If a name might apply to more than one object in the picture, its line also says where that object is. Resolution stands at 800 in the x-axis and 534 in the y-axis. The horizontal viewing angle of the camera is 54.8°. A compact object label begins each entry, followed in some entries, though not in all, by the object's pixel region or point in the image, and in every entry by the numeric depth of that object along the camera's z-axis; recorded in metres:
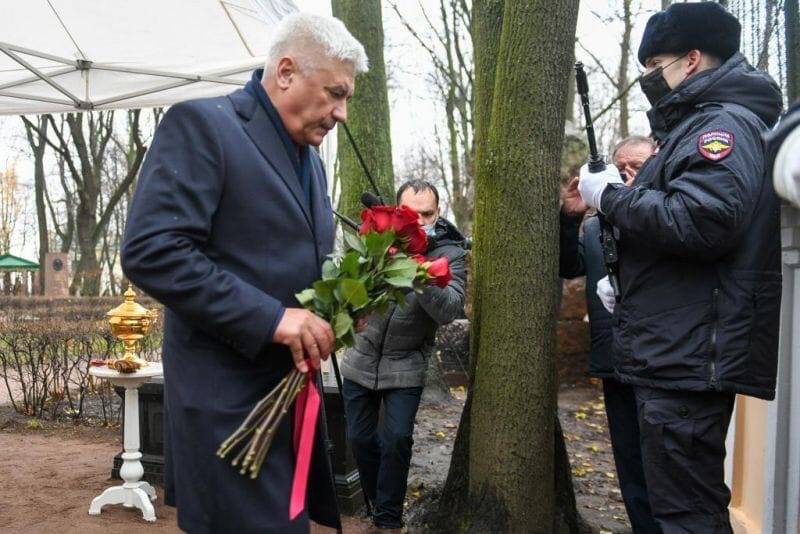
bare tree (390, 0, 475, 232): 17.41
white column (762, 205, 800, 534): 2.88
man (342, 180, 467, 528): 3.85
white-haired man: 1.82
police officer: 2.37
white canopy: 6.54
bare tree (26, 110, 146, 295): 23.47
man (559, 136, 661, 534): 3.39
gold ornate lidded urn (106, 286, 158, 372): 4.53
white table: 4.41
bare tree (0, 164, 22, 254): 43.94
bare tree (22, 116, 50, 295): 26.33
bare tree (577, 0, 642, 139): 16.17
